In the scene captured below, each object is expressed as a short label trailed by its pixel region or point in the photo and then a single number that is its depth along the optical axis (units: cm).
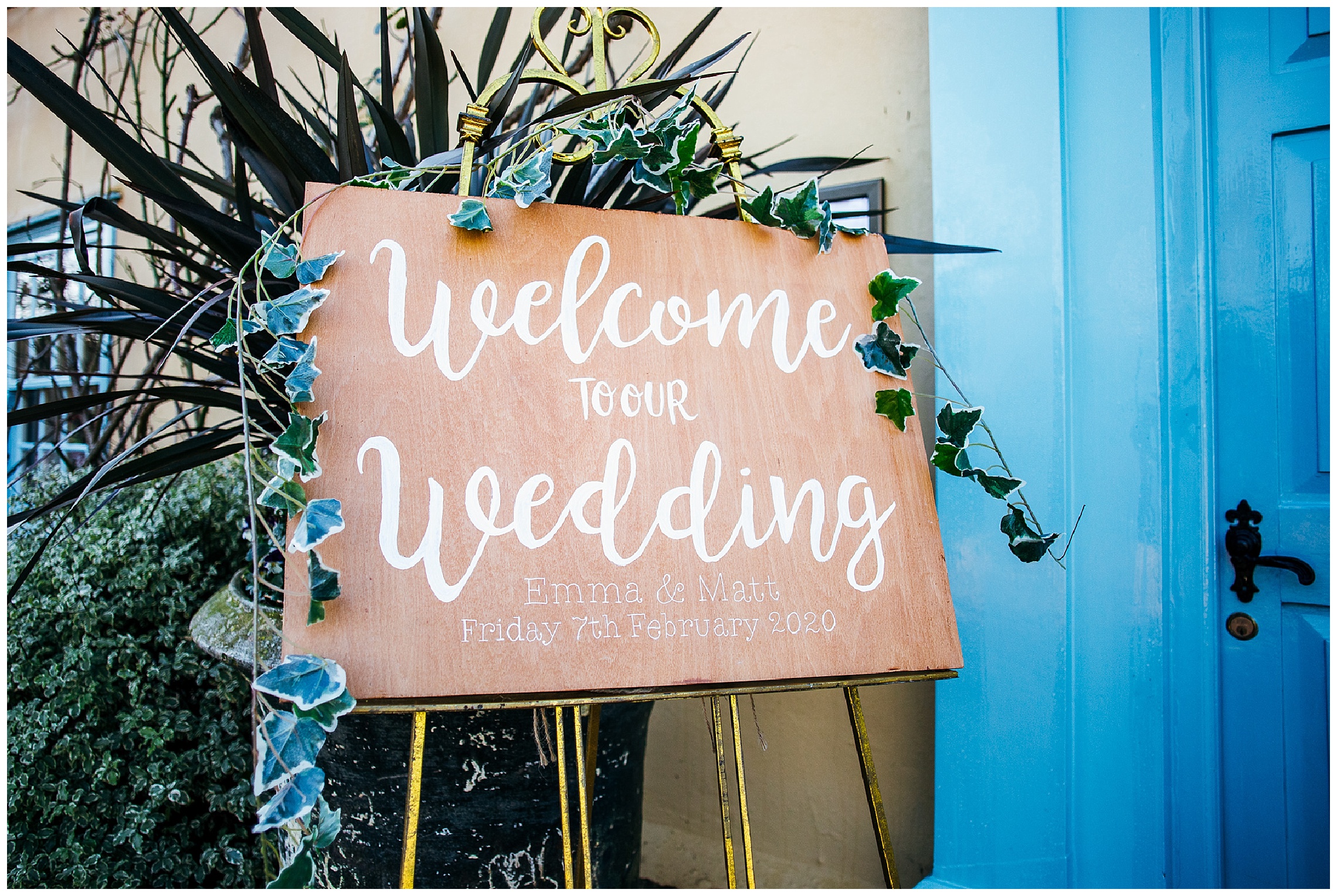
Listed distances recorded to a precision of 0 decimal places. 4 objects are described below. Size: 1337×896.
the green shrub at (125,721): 123
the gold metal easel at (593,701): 70
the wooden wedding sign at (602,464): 71
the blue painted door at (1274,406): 111
